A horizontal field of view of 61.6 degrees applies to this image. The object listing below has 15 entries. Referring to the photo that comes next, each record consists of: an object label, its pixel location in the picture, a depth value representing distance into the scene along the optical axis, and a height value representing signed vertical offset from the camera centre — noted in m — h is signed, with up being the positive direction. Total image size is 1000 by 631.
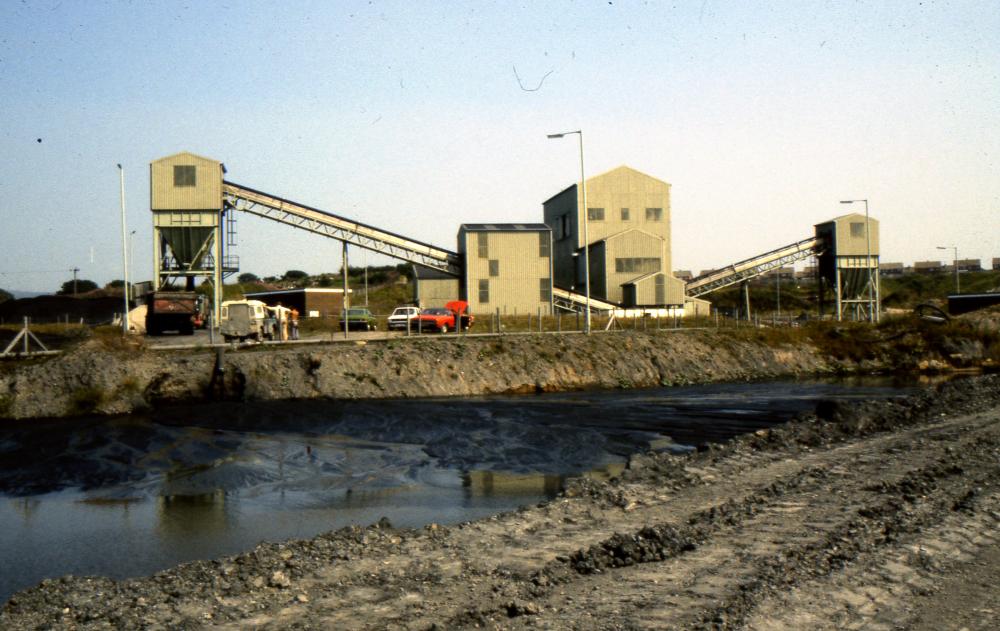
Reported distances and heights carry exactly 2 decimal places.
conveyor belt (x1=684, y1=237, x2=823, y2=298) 73.81 +5.36
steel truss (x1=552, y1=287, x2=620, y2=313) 65.75 +2.30
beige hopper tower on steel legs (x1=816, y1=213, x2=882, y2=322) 72.81 +5.92
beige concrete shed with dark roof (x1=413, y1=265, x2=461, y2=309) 66.00 +3.53
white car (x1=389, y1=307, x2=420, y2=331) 51.91 +1.06
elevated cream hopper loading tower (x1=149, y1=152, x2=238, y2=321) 57.00 +8.95
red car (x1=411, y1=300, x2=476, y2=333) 50.78 +0.94
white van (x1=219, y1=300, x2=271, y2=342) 41.88 +0.89
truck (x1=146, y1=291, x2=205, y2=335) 49.88 +1.66
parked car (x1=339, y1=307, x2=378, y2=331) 56.09 +1.14
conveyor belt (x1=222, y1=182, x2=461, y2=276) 58.75 +7.98
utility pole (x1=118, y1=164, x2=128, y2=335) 54.61 +6.65
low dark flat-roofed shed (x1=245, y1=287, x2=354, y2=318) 78.50 +3.62
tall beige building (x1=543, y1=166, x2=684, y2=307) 67.19 +7.98
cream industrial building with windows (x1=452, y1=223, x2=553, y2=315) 63.34 +4.68
